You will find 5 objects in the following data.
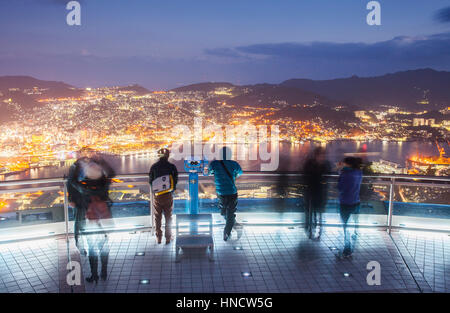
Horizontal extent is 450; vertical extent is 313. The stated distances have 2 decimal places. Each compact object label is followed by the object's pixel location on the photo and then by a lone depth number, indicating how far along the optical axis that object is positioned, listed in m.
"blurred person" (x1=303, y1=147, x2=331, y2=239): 4.88
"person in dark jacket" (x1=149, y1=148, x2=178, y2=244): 4.66
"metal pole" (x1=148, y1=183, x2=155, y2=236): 5.25
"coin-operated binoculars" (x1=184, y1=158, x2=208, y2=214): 4.97
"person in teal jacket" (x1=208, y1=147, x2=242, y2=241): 4.76
